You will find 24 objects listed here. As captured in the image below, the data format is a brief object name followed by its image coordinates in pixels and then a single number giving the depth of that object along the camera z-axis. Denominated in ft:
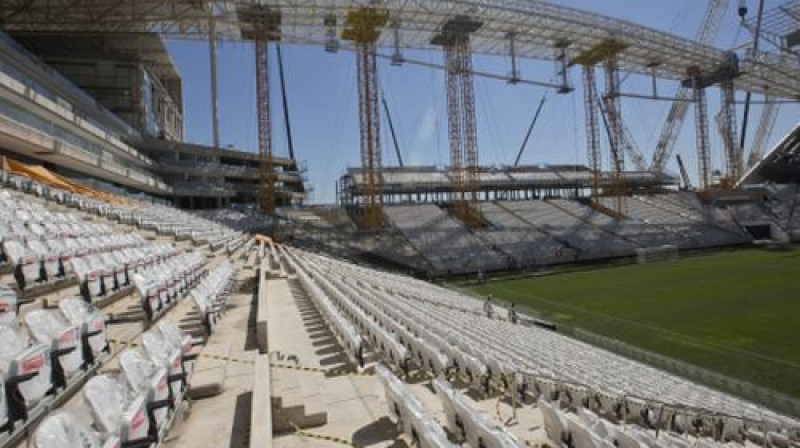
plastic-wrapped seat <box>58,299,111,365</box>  14.43
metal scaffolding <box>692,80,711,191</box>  175.73
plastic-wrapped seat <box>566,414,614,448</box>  13.35
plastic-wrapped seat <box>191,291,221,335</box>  21.42
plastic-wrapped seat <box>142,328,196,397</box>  13.26
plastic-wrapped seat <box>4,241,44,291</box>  20.83
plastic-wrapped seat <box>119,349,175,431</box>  11.28
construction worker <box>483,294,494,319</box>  58.06
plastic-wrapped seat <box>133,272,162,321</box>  20.84
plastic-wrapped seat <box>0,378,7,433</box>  9.75
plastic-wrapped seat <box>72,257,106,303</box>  21.53
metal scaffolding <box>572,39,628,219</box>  142.29
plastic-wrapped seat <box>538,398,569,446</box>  15.24
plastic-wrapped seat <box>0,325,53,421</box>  10.28
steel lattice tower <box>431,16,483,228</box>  132.36
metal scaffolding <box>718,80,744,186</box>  175.32
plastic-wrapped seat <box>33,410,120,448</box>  8.13
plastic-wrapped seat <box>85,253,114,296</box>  23.36
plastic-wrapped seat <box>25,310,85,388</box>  12.32
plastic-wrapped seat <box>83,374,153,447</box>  9.77
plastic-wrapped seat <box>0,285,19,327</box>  15.25
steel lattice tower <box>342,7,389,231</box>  130.27
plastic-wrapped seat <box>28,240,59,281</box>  22.65
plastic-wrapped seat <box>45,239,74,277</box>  24.29
